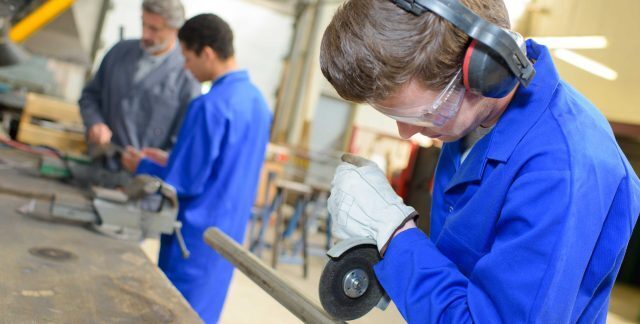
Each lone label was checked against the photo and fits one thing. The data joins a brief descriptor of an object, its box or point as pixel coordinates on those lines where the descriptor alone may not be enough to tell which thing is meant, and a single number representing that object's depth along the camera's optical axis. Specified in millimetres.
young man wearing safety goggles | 700
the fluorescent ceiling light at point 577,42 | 5688
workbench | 1000
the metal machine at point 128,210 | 1640
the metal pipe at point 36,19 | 3154
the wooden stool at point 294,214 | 4930
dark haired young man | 1942
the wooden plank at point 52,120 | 3016
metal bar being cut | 918
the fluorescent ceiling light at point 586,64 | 5570
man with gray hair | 2461
